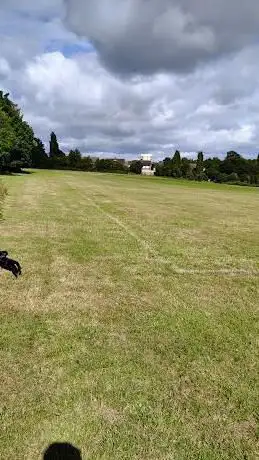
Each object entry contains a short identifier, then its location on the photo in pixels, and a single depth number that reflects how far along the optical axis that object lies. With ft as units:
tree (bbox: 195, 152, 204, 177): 396.78
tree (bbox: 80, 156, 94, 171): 451.53
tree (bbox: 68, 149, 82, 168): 457.27
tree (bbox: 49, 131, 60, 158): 494.96
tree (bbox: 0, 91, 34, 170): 203.62
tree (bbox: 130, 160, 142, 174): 484.74
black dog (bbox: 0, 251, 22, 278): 9.34
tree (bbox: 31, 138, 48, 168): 401.57
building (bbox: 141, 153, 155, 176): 532.89
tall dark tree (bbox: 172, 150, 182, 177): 395.96
